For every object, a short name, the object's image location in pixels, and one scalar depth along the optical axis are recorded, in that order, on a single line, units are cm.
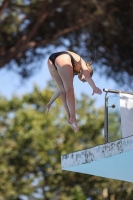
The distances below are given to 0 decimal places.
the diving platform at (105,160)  1409
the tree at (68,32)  3225
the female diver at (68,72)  1319
